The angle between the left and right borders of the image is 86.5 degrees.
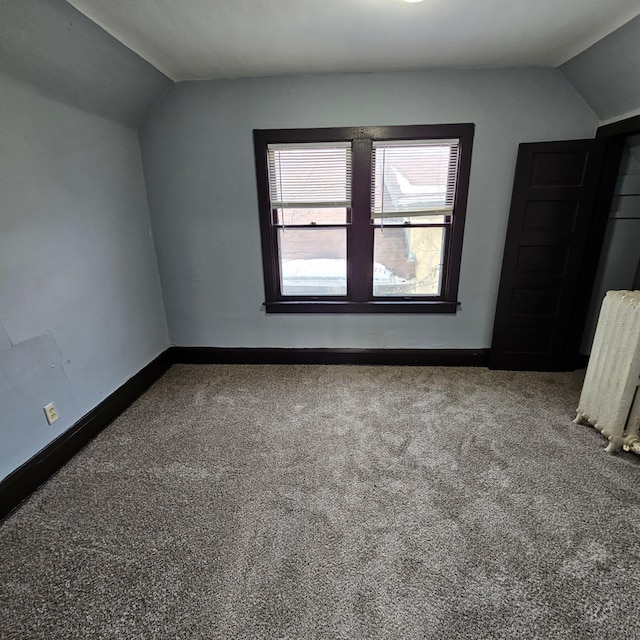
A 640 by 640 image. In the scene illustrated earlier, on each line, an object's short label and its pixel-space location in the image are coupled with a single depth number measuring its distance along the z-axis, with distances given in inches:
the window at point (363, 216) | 107.5
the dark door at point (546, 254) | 102.0
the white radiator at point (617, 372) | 76.2
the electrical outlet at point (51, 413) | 78.4
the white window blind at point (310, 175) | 109.5
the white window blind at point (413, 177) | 107.7
